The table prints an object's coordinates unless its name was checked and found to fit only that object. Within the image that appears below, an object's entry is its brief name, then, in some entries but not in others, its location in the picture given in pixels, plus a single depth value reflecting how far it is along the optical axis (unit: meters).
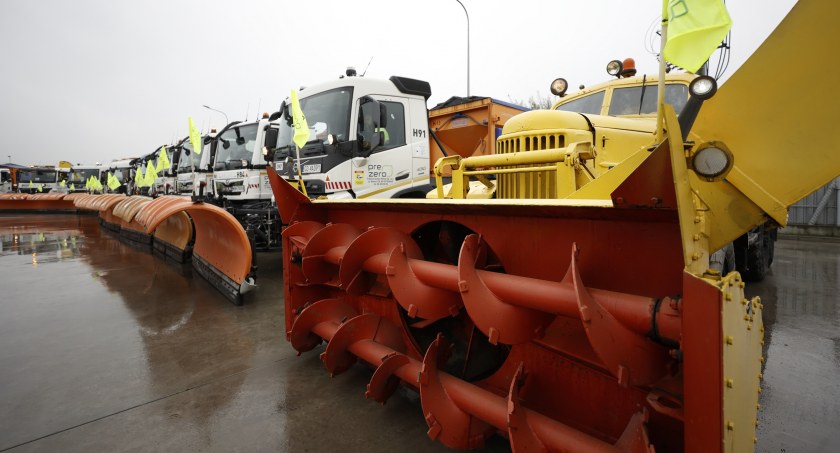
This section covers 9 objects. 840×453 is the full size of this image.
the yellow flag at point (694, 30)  1.52
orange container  7.23
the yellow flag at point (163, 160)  13.63
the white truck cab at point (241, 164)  8.84
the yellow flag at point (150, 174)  13.48
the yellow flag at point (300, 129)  5.41
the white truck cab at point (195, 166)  12.02
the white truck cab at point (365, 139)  6.33
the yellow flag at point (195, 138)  10.12
